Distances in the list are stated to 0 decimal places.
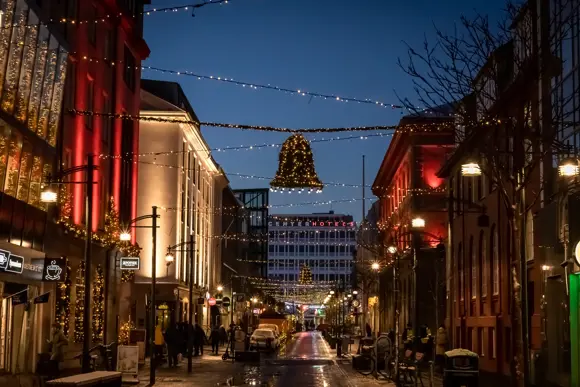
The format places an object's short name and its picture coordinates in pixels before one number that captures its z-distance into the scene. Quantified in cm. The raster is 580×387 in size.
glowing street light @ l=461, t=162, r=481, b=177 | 2483
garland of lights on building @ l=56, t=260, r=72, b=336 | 3906
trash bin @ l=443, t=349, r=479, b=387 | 2452
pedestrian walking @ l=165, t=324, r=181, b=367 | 4269
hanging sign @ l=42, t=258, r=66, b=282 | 3359
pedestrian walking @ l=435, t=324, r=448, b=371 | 3869
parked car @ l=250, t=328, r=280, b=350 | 6332
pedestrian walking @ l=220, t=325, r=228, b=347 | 6843
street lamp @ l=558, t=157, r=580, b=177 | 2269
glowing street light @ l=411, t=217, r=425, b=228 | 3997
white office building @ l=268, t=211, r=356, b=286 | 18979
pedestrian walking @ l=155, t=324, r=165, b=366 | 4600
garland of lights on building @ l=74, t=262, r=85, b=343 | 4212
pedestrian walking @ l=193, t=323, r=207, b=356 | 5588
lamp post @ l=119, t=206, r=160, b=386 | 3031
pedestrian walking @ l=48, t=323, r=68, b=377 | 3194
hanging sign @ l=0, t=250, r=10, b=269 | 3072
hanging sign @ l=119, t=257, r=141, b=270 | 3997
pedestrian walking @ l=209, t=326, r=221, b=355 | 5912
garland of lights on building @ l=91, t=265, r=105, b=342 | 4466
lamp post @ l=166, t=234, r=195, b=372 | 3831
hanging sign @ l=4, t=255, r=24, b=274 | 3147
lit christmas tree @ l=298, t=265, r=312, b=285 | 16468
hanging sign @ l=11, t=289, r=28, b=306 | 3394
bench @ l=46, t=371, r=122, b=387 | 1750
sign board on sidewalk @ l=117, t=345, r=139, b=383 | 2975
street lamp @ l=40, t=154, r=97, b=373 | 2655
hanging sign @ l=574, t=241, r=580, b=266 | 2195
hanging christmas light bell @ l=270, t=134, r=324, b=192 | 3294
